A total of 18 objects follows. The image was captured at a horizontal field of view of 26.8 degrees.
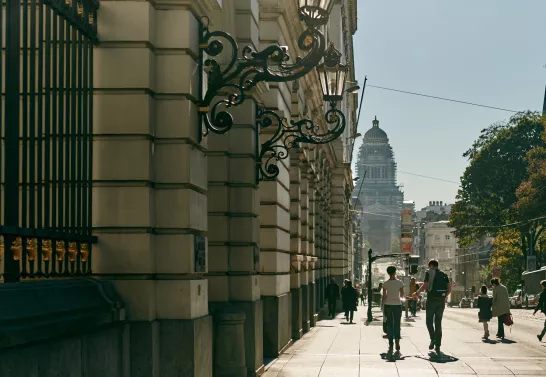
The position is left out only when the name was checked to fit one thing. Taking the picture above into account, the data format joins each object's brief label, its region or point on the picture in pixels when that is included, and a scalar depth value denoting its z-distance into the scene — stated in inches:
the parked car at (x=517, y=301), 2940.5
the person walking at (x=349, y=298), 1563.7
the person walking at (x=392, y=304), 766.5
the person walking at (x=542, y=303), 960.9
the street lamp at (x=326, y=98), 633.0
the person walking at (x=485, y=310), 1013.8
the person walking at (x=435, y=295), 779.4
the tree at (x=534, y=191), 2476.6
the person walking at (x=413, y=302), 1795.0
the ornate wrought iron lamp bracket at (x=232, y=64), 427.5
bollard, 548.7
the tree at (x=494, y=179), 3016.7
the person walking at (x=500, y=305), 1000.9
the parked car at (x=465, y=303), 3758.6
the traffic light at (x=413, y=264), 1709.9
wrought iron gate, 303.3
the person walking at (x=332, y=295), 1633.9
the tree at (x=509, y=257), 3080.7
